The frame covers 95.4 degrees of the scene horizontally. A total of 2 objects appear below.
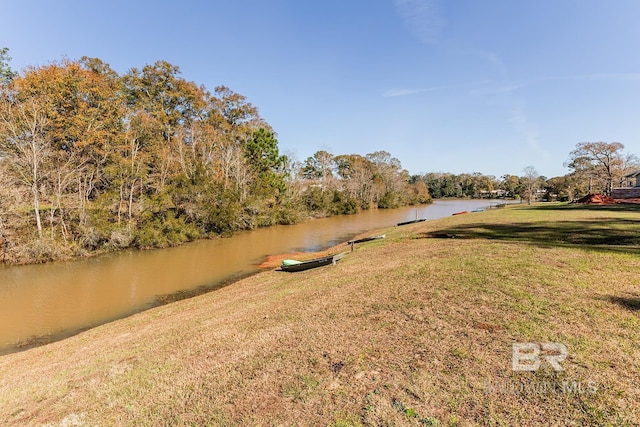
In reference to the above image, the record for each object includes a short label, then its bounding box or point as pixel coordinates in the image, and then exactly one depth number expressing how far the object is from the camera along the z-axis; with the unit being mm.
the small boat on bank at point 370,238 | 17877
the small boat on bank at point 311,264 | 11781
